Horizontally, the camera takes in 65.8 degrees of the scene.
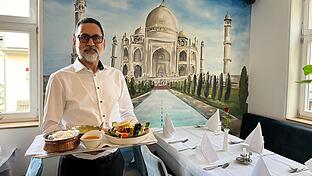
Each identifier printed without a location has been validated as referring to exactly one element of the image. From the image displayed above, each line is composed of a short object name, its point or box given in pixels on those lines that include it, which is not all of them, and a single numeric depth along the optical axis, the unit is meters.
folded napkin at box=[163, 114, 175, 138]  2.02
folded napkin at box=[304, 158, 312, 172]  1.38
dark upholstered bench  2.00
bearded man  1.33
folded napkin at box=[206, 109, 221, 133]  2.20
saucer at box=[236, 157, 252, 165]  1.50
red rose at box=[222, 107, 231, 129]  2.68
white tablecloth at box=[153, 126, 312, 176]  1.42
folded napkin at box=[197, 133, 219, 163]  1.50
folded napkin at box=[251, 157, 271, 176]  1.20
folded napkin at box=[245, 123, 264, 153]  1.68
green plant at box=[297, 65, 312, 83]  1.85
